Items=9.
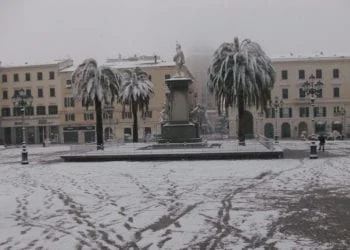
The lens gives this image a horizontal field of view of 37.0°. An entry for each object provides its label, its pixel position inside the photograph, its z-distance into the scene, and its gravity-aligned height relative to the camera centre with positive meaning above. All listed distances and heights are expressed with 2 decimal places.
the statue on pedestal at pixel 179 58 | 42.84 +5.39
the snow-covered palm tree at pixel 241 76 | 40.62 +3.60
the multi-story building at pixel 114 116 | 84.62 +1.71
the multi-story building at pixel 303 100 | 81.31 +2.90
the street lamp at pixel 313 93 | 31.64 +2.05
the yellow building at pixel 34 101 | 88.12 +4.61
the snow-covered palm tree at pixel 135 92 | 57.81 +3.69
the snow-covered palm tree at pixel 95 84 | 45.88 +3.74
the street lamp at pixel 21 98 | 41.94 +2.50
